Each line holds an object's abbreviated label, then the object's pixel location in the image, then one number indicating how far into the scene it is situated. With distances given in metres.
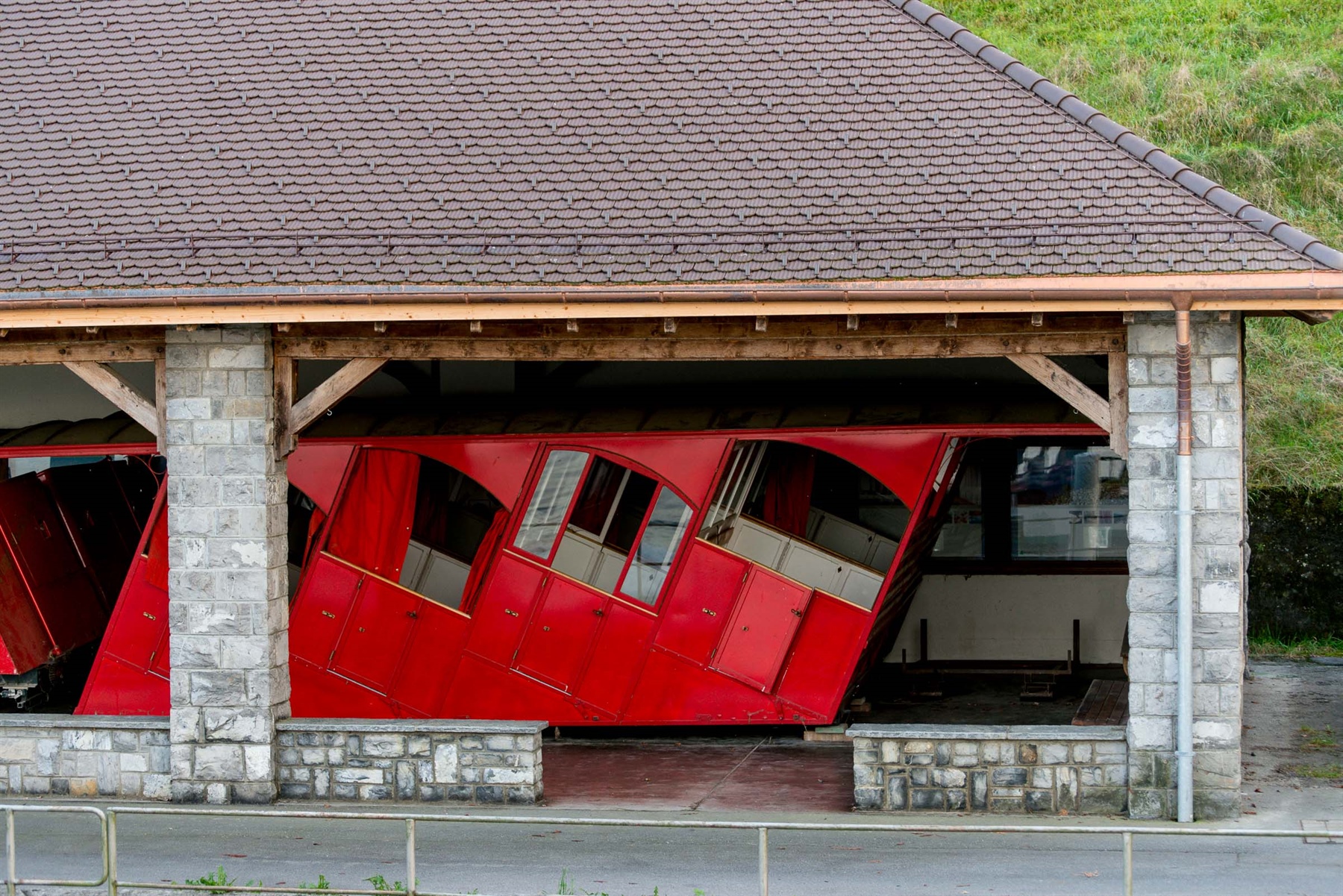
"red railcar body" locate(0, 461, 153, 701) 23.80
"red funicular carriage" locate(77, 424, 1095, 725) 21.78
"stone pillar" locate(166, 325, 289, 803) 18.58
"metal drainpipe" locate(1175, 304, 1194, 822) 16.64
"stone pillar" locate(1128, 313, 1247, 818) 16.83
